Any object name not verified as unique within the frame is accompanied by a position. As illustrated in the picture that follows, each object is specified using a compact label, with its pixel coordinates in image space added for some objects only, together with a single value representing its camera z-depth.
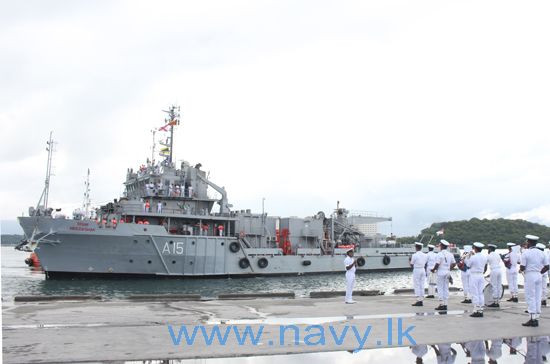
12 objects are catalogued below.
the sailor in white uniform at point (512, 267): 13.34
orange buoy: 46.92
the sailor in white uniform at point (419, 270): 11.99
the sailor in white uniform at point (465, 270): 10.92
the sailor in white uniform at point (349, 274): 12.29
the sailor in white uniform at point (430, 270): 11.99
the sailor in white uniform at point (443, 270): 10.95
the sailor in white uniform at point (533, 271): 8.86
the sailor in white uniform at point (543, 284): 9.80
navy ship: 28.69
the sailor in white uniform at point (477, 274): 9.94
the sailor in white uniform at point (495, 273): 11.68
